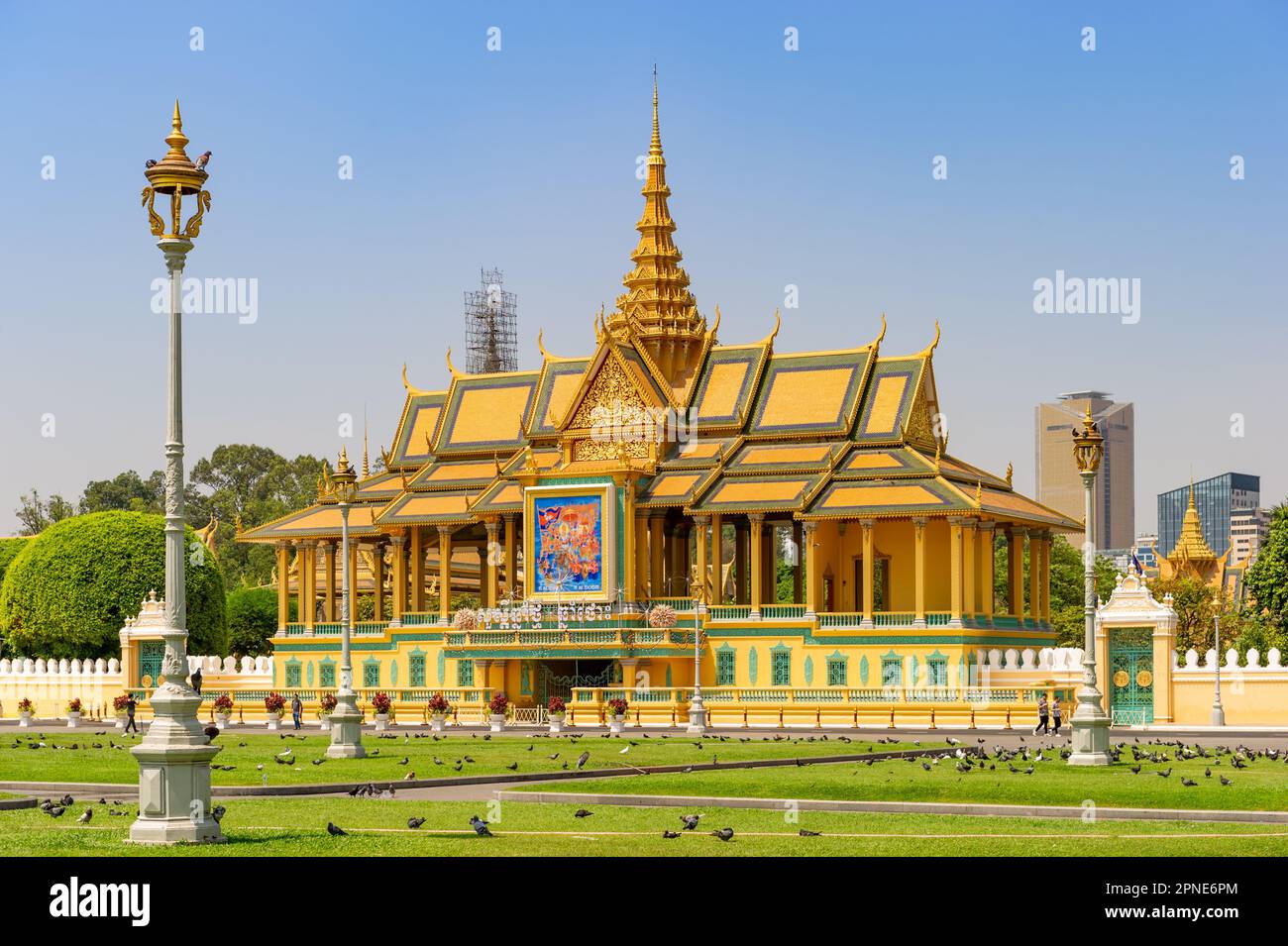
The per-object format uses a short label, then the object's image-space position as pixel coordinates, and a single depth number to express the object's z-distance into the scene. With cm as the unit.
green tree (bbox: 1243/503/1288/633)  8294
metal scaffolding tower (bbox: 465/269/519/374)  14262
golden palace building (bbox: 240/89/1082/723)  6962
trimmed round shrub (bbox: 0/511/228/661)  8856
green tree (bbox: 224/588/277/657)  10762
